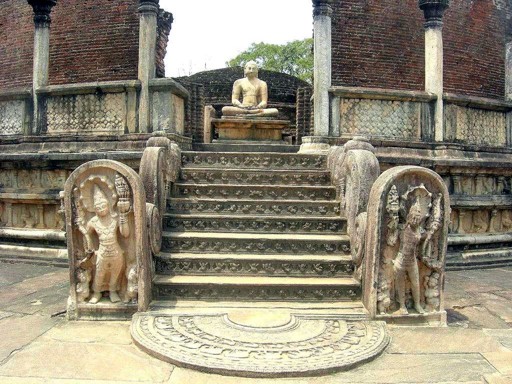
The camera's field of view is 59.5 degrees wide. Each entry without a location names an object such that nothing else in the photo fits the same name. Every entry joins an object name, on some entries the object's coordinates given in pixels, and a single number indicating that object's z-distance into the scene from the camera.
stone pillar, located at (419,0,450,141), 7.54
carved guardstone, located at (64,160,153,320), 3.74
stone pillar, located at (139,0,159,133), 6.97
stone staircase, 4.08
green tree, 37.84
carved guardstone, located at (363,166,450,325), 3.72
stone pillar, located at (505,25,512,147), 8.95
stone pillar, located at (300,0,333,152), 7.01
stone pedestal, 8.97
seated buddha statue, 9.97
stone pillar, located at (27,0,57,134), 7.59
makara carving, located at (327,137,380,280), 4.11
